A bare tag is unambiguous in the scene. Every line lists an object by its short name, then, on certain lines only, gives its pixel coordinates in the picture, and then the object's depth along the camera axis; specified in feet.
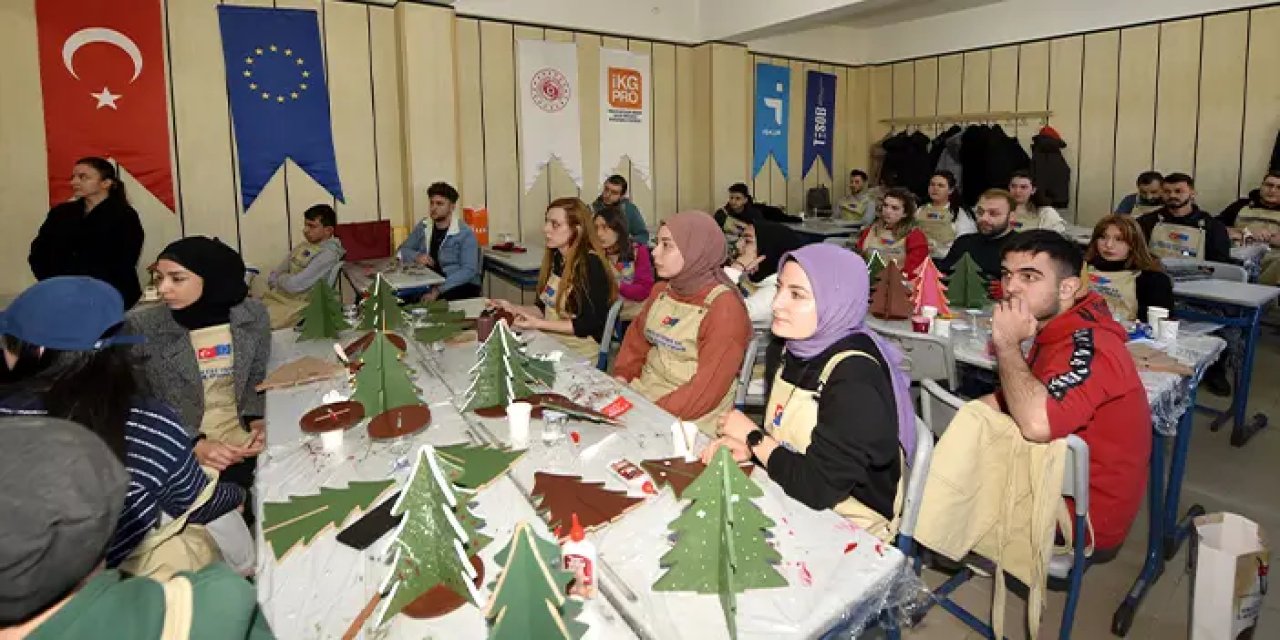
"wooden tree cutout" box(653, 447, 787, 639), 4.64
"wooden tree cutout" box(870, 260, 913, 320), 12.32
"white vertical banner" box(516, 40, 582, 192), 23.41
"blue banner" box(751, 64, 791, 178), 29.01
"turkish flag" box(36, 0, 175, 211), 16.96
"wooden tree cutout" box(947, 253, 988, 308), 13.21
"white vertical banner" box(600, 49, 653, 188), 25.14
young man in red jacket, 6.66
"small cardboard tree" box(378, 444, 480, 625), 4.52
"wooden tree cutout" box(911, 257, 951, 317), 12.00
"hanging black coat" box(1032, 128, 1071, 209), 25.96
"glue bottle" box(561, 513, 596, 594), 4.52
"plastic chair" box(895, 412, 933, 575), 5.81
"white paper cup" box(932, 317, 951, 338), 11.12
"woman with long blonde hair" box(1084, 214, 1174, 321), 12.71
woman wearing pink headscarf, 8.88
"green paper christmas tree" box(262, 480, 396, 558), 5.33
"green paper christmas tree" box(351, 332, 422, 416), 7.64
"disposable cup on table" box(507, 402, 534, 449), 6.93
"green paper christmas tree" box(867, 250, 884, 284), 13.51
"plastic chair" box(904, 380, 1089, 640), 6.20
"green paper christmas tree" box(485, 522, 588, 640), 3.88
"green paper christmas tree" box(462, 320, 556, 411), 7.86
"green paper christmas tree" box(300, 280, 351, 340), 11.21
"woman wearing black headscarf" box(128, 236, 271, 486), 8.57
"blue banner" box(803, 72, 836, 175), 31.12
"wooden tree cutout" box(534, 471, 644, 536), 5.50
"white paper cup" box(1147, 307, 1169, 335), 10.38
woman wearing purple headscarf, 5.76
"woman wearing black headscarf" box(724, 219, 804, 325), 13.84
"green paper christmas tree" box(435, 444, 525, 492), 6.14
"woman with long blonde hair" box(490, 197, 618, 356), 11.66
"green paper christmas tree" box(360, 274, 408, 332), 11.59
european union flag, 19.02
